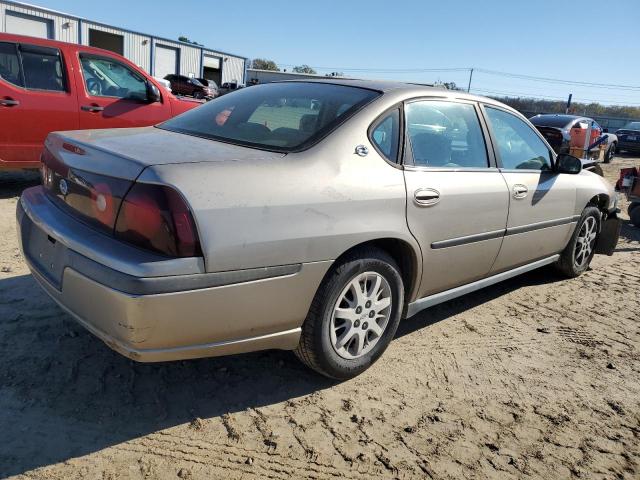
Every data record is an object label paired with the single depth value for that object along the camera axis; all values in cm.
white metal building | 2439
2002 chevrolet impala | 217
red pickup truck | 591
